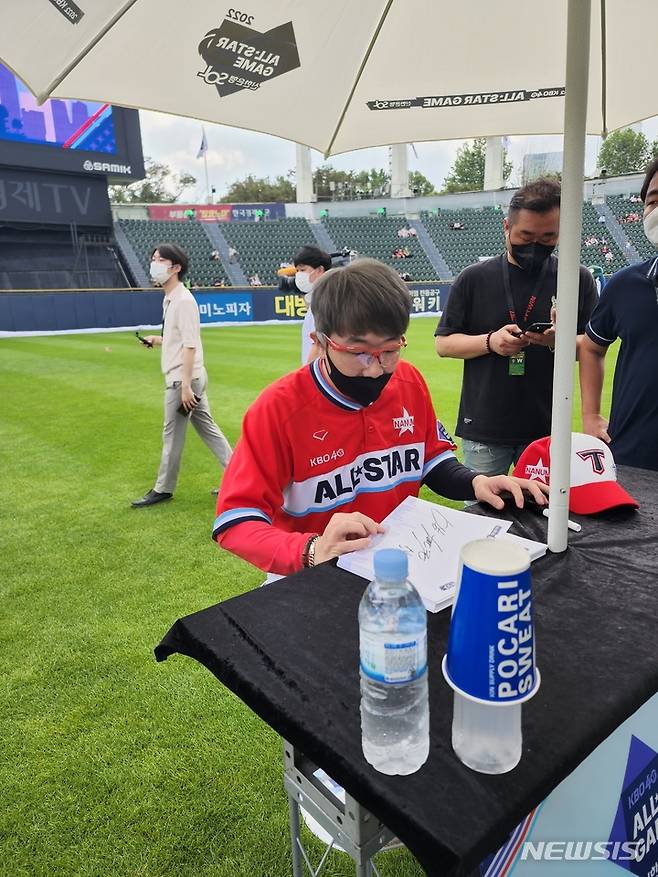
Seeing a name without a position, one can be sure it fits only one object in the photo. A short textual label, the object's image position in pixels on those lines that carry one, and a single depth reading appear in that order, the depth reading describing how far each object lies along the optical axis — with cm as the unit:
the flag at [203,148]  3622
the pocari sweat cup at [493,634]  84
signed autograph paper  137
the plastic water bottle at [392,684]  88
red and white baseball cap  188
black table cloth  85
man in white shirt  467
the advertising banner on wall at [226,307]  2222
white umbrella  146
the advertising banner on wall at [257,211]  3741
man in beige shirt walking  457
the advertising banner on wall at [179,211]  3553
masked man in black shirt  293
